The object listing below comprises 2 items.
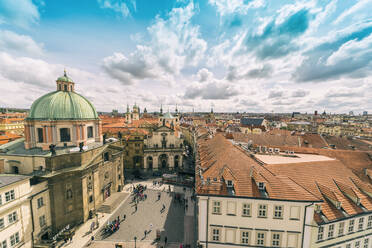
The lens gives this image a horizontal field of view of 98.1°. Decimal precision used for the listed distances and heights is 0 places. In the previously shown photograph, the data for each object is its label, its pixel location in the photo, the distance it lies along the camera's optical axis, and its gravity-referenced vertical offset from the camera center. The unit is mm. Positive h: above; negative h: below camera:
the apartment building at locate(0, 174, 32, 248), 19047 -12533
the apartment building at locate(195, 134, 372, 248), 18672 -11270
